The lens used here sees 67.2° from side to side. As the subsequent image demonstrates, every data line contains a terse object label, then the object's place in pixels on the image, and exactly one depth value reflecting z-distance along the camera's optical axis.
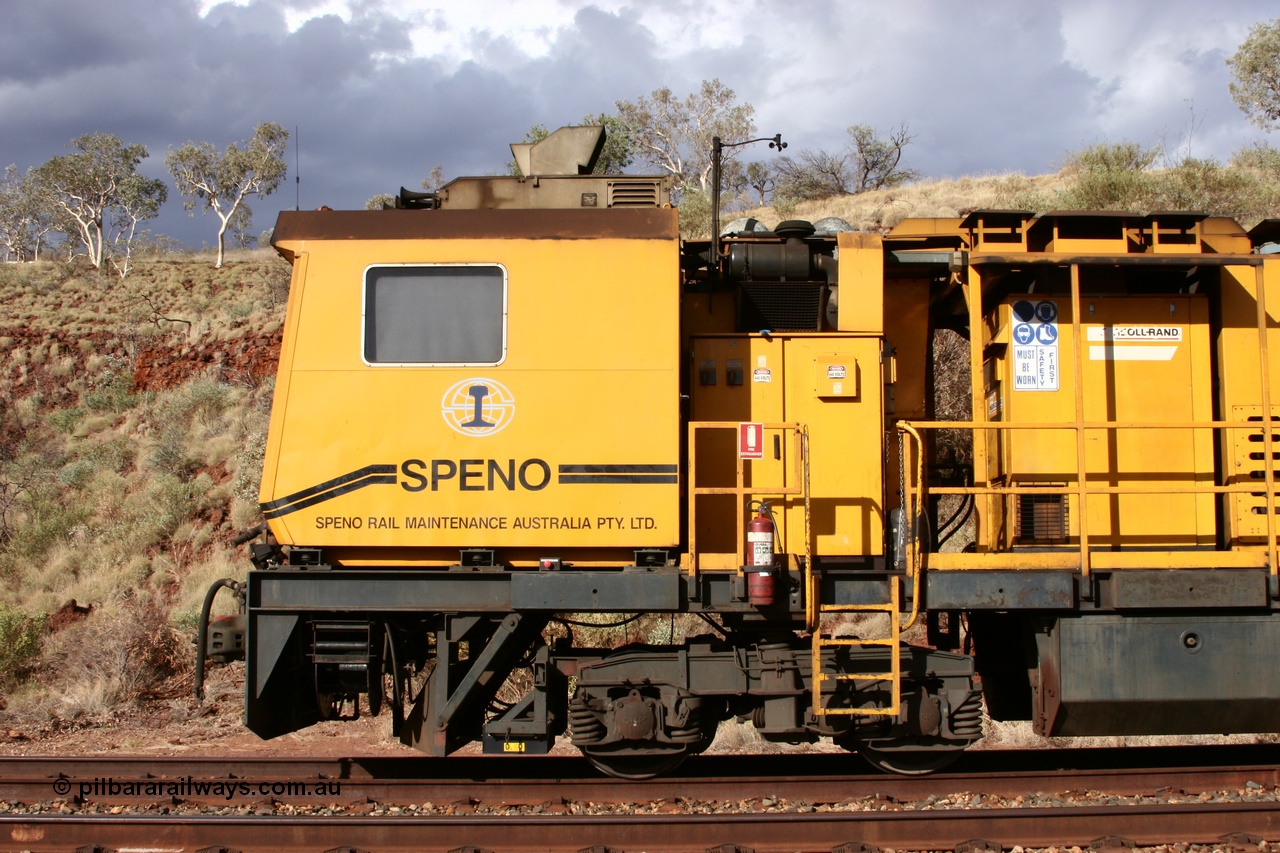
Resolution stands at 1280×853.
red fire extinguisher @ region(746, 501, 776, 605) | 5.80
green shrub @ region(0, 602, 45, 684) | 11.55
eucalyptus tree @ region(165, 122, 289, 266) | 44.16
